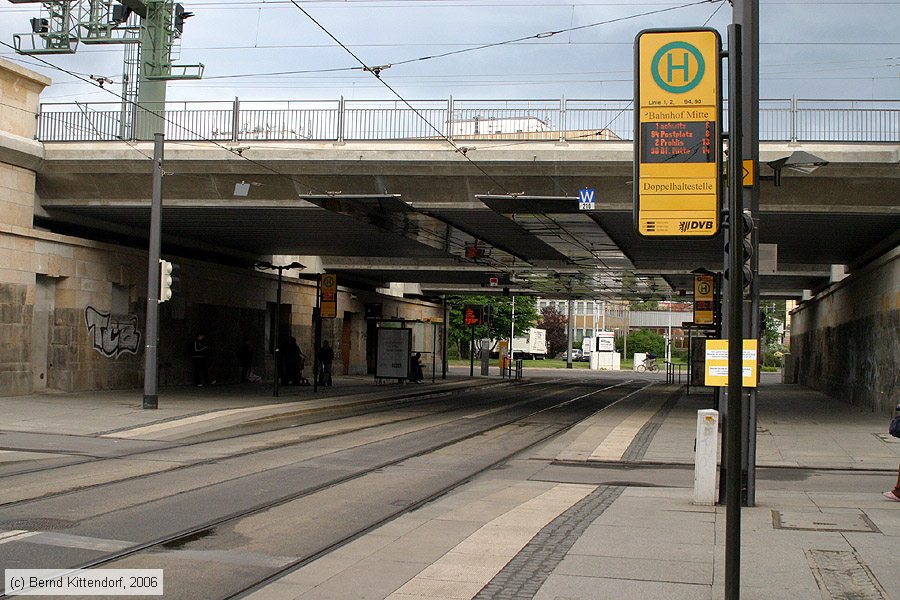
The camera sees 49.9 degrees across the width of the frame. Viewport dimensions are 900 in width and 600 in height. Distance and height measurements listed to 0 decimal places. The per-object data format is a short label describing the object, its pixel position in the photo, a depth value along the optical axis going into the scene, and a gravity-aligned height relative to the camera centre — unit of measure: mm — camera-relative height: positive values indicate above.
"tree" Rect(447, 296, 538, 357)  88812 +2320
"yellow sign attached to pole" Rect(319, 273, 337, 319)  33688 +1458
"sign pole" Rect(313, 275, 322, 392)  31953 +359
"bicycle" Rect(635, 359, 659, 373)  77312 -1752
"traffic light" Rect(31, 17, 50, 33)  29594 +9347
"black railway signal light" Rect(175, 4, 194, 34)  30219 +9977
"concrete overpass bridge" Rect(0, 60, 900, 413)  22719 +3429
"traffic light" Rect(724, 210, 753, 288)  9718 +1073
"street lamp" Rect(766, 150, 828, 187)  14292 +2817
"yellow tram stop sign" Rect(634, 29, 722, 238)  8844 +1997
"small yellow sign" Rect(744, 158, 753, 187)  11031 +2007
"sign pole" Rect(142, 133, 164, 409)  21281 +942
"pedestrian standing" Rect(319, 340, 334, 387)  36116 -905
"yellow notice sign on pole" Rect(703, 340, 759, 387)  10289 -154
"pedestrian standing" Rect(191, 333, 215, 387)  31734 -823
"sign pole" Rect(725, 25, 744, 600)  5480 -66
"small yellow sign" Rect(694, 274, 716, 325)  30609 +1517
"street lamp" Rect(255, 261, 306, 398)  27641 +578
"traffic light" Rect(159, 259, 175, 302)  22250 +1240
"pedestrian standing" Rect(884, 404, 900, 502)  11203 -961
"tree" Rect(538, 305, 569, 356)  115438 +1911
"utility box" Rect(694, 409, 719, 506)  10906 -1368
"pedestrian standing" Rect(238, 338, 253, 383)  35375 -852
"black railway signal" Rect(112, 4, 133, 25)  30375 +10034
